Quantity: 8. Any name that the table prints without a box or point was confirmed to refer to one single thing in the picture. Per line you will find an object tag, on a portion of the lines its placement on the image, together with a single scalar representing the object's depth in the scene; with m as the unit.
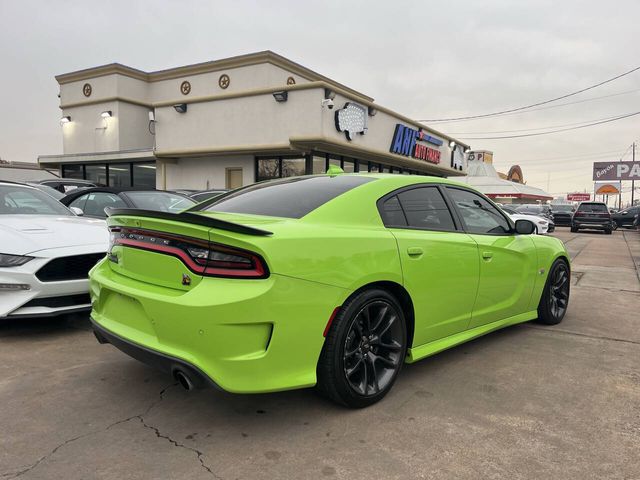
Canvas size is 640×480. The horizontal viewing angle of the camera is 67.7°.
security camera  14.41
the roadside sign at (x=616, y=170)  68.50
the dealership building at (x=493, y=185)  48.56
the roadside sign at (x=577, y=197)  120.84
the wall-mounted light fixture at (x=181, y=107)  17.22
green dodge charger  2.38
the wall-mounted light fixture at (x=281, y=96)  15.06
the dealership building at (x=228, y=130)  15.35
